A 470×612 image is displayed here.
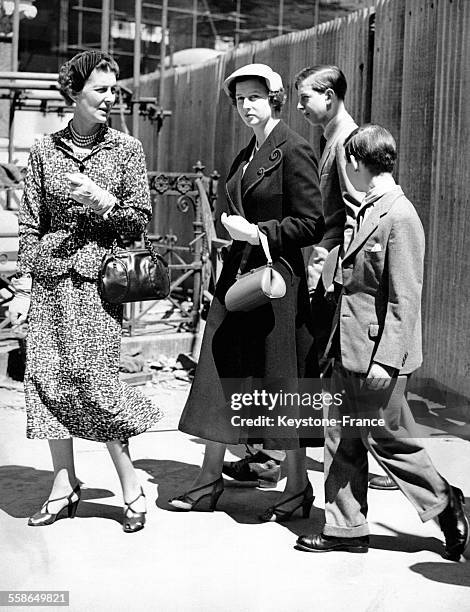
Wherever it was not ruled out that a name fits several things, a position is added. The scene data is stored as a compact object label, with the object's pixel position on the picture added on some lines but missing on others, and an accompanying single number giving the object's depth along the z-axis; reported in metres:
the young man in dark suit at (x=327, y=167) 5.21
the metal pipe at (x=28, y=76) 10.45
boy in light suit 4.20
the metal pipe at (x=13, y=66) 11.75
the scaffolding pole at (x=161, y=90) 13.55
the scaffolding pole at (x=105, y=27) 10.52
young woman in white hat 4.79
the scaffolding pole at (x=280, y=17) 28.75
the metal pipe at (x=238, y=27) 28.70
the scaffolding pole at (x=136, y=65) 11.03
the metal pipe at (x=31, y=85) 10.76
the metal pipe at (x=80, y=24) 27.03
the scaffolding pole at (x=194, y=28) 27.28
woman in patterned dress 4.69
